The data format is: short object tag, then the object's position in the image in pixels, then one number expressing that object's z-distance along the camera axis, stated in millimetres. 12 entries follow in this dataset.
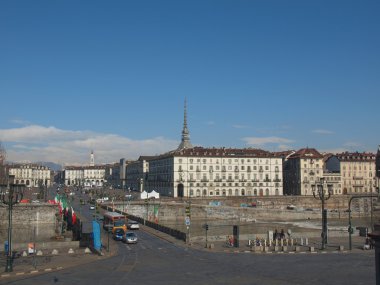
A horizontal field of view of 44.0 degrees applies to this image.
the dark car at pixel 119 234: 55812
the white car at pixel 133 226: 67356
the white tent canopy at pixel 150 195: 122812
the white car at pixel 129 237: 52719
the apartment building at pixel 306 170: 161500
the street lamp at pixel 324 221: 47766
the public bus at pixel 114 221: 61734
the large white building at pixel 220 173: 149000
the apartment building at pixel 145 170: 194988
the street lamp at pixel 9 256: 34625
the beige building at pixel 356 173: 171125
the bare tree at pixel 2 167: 130075
